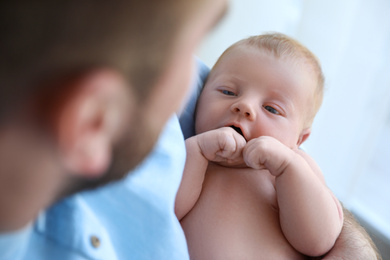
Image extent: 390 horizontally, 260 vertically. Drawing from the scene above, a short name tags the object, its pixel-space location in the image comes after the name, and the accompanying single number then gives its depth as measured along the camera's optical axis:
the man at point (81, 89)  0.29
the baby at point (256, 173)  0.78
